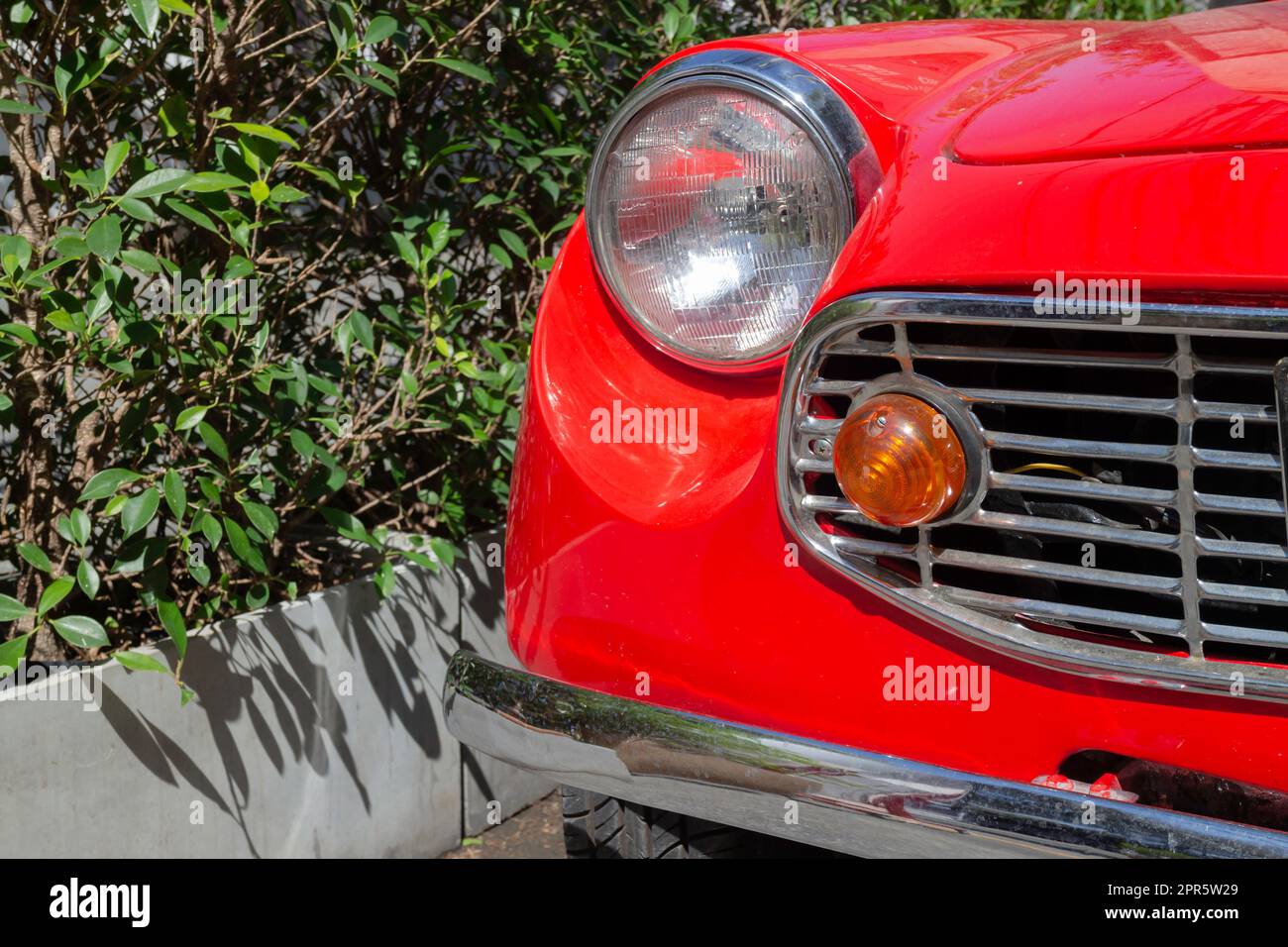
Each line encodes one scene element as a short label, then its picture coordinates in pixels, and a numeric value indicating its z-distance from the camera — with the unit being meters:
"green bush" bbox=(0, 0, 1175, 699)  1.99
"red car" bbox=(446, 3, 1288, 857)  1.19
